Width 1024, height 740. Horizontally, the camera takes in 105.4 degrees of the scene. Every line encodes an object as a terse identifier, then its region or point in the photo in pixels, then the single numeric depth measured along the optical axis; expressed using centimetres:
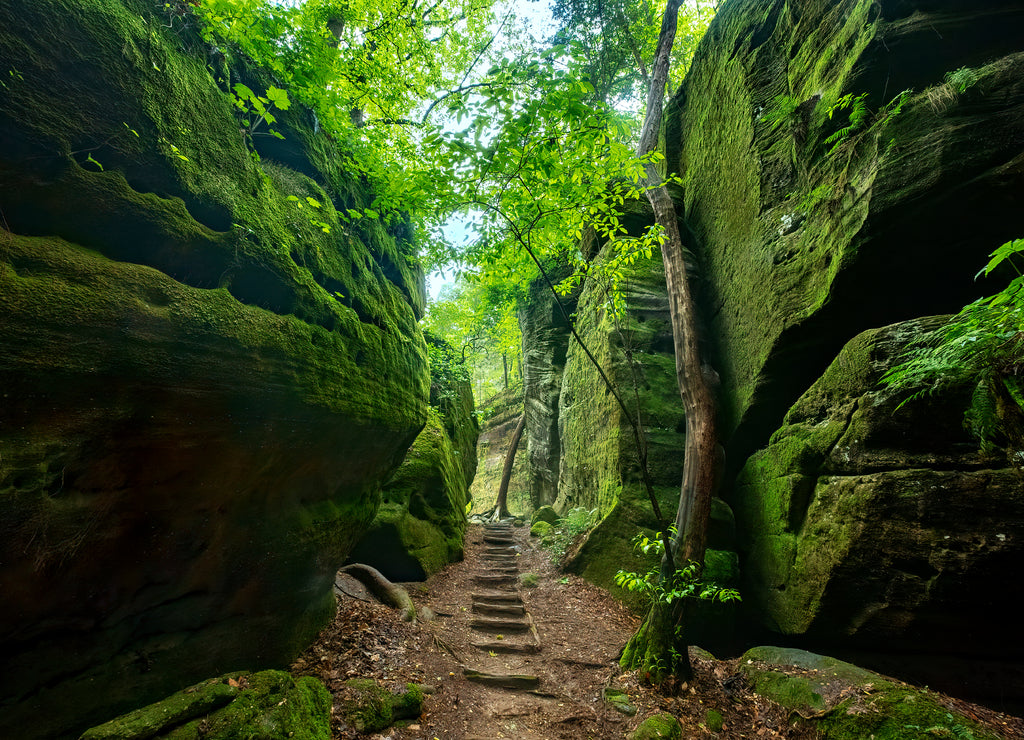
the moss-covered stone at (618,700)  490
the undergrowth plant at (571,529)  1022
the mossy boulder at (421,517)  832
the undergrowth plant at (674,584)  505
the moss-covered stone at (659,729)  432
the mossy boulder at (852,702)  375
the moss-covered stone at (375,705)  406
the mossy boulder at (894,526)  433
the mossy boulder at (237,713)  281
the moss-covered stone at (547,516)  1395
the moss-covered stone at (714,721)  462
